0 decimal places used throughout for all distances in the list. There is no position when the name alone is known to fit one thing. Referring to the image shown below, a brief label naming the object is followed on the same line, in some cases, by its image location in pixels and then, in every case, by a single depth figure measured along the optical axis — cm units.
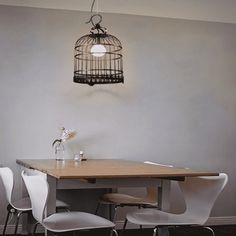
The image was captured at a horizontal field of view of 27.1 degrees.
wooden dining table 309
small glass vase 492
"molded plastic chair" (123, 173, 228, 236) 329
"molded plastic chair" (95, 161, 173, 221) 426
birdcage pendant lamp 485
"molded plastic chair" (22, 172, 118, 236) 299
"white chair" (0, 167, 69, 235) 373
